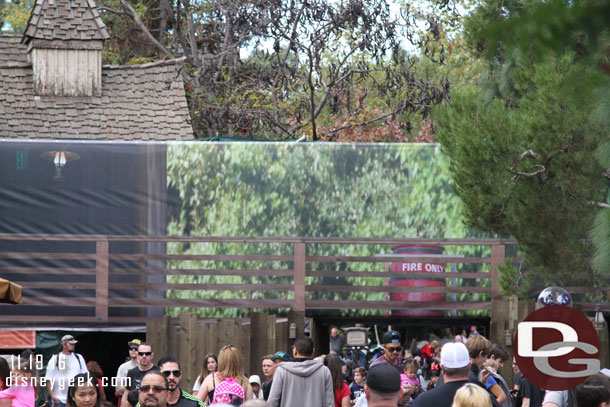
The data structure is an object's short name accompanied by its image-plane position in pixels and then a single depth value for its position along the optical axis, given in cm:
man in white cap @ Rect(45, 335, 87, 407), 1211
